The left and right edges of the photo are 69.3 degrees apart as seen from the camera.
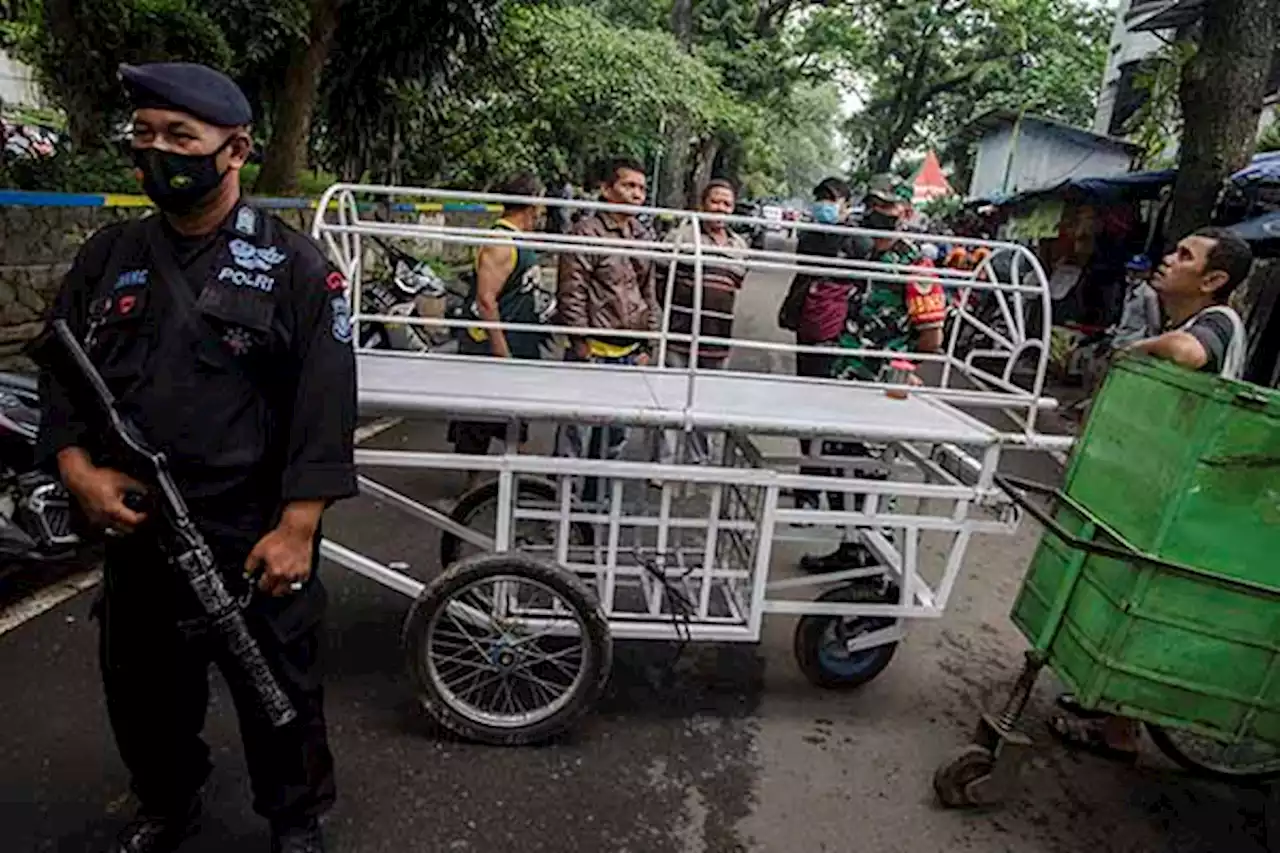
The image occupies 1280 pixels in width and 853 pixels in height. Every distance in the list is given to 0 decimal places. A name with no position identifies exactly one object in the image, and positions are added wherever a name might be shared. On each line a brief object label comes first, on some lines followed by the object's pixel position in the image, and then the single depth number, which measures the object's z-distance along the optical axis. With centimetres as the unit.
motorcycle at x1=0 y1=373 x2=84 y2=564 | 339
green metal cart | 229
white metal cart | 280
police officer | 187
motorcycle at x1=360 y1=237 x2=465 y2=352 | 618
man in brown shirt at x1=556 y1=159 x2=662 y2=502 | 407
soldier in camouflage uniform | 427
